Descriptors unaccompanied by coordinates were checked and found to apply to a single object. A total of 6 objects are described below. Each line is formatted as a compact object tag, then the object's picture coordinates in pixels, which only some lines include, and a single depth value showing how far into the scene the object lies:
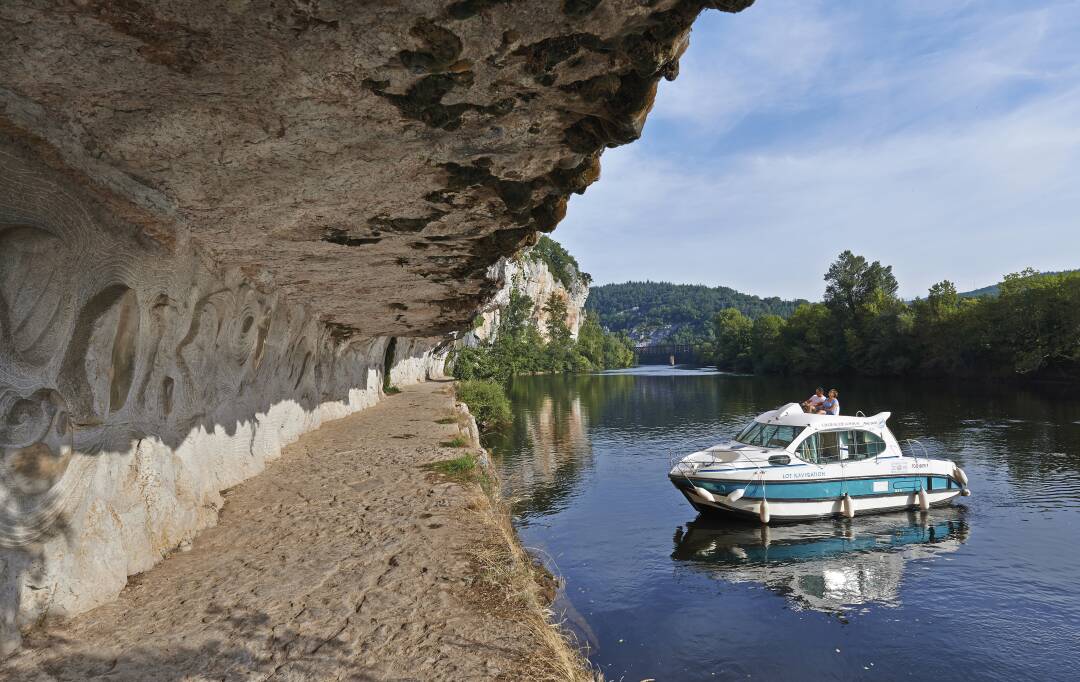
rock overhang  3.01
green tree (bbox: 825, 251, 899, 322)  69.00
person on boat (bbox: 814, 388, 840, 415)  16.47
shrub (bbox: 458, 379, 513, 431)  28.88
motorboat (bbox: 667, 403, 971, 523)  14.27
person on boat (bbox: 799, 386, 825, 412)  17.07
